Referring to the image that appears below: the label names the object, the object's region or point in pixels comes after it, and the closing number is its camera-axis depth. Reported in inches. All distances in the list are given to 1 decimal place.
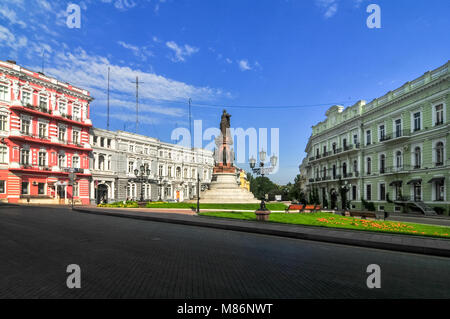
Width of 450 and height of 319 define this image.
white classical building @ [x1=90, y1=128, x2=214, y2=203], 1989.4
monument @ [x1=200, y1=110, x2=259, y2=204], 1248.8
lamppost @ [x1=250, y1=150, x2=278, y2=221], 668.1
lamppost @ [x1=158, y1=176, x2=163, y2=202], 2293.8
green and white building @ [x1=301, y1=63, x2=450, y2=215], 1152.8
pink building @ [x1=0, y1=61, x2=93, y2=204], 1455.5
